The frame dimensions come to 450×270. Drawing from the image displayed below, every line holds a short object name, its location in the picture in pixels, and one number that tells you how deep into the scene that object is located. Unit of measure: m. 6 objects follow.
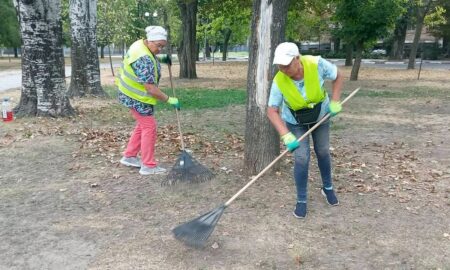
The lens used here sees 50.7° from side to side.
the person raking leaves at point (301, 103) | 3.99
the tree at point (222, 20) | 20.25
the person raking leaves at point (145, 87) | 5.22
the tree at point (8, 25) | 45.09
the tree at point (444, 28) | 41.75
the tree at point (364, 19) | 19.00
